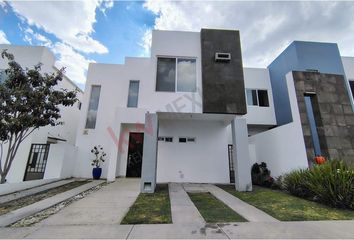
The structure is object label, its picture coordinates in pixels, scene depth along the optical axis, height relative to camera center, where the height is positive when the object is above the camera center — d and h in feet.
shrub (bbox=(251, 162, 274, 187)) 26.22 -1.71
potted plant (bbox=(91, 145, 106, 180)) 30.01 +0.31
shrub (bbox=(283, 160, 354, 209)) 14.90 -1.71
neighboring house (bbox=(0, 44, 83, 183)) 27.43 +1.50
